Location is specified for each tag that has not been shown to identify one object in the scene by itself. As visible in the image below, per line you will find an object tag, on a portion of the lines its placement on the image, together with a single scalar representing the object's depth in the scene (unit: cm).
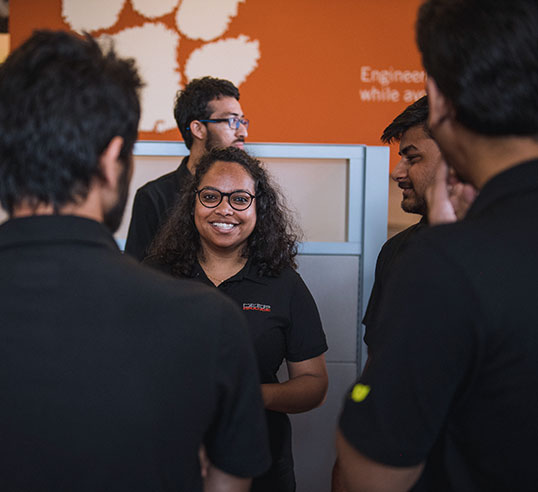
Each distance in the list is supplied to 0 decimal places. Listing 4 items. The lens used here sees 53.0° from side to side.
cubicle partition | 210
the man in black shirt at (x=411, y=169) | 185
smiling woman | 160
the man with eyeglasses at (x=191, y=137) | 216
